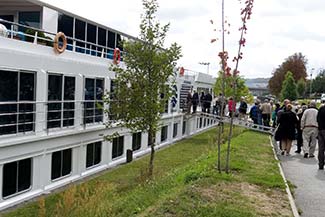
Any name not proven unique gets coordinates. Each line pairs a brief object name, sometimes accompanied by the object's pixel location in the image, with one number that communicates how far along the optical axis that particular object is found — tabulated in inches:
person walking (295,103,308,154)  653.6
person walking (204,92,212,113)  1448.1
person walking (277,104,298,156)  616.4
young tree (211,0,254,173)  374.9
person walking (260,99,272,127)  1034.1
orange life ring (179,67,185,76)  1370.2
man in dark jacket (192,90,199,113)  1390.3
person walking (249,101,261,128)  1063.0
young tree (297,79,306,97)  3558.8
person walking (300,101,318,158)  596.7
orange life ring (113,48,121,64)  835.0
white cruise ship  532.1
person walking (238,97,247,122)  1219.4
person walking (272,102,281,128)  894.4
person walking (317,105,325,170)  502.0
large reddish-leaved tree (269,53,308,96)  3817.9
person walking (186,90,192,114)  1360.4
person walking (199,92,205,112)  1451.9
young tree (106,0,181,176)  640.4
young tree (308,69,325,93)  4018.2
